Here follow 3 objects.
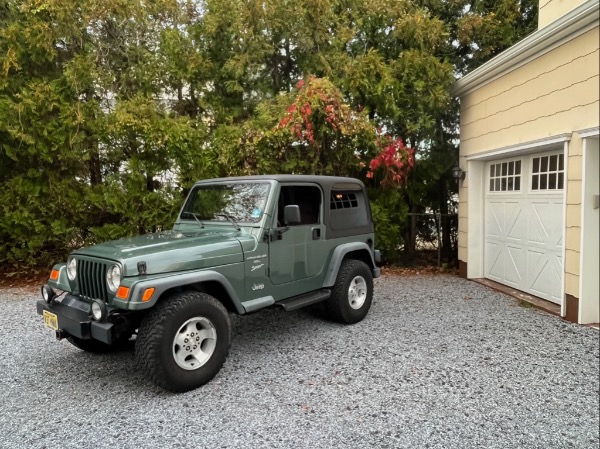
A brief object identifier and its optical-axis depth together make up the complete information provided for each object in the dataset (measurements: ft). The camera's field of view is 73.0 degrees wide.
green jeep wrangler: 9.75
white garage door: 16.46
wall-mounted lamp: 22.81
